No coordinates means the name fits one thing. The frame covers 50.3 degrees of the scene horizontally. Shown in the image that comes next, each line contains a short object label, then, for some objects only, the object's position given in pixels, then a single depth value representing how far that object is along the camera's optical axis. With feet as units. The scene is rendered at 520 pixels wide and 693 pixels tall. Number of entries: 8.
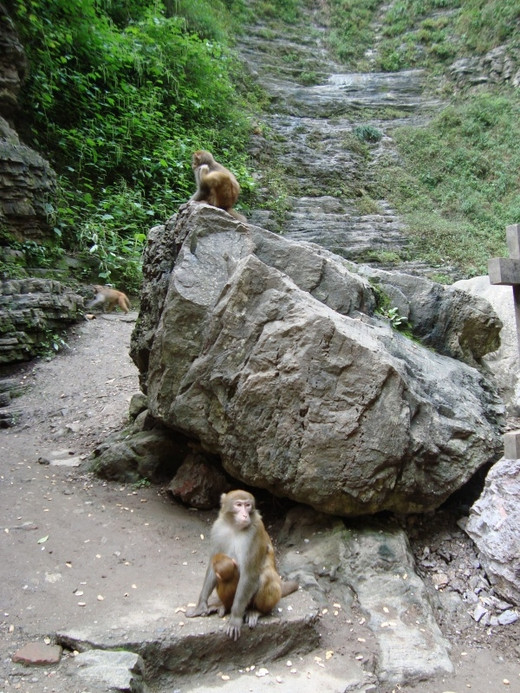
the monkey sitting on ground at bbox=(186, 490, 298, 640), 11.84
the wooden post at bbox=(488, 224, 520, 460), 12.91
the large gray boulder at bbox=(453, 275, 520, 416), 22.02
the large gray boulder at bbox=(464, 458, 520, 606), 13.85
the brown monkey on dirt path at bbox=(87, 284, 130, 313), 35.81
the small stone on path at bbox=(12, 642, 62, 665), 10.25
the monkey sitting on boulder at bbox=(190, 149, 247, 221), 20.47
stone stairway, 45.19
